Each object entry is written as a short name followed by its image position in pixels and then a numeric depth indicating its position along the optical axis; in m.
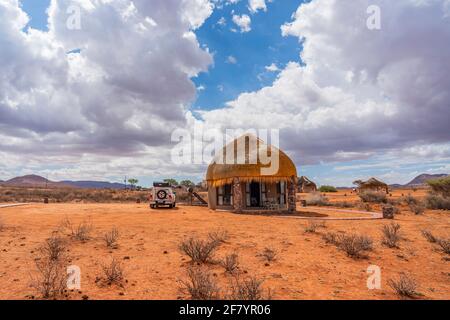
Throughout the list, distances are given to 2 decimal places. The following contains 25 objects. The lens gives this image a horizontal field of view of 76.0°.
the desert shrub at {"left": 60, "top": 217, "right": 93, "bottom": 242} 9.58
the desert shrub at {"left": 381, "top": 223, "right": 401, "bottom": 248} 9.58
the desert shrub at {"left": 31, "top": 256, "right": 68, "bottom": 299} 5.31
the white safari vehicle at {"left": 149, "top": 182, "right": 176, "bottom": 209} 23.11
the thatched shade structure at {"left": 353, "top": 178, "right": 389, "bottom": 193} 48.19
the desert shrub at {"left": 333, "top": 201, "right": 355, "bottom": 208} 27.71
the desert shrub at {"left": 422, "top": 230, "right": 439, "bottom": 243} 10.27
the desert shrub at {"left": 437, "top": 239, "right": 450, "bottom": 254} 9.06
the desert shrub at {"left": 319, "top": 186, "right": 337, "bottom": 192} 70.50
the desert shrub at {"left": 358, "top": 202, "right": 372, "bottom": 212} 23.63
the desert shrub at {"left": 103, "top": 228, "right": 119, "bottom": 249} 8.88
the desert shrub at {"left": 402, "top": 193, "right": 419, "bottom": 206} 27.08
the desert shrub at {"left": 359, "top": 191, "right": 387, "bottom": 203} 30.33
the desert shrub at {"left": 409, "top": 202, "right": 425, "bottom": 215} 20.20
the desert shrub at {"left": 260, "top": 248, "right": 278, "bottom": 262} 7.78
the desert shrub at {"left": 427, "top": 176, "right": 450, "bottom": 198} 30.98
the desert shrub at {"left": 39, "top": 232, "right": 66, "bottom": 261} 7.49
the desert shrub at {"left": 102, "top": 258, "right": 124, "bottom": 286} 5.99
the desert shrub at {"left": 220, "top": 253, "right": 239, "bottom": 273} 6.81
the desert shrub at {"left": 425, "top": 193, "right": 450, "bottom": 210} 23.61
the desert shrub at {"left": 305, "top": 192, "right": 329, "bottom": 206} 29.93
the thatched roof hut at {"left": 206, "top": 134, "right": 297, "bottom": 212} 20.59
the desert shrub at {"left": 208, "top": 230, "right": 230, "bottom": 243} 9.69
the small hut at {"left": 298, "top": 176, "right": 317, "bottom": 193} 62.28
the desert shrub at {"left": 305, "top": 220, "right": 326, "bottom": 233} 11.92
